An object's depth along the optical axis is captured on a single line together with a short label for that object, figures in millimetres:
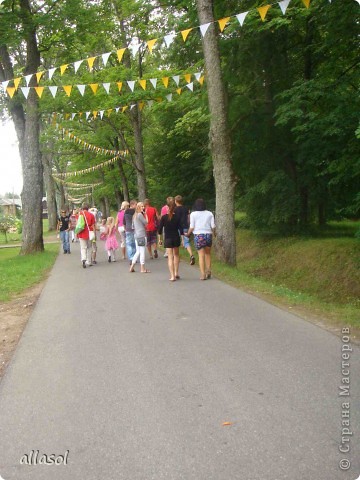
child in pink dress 14682
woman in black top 10656
